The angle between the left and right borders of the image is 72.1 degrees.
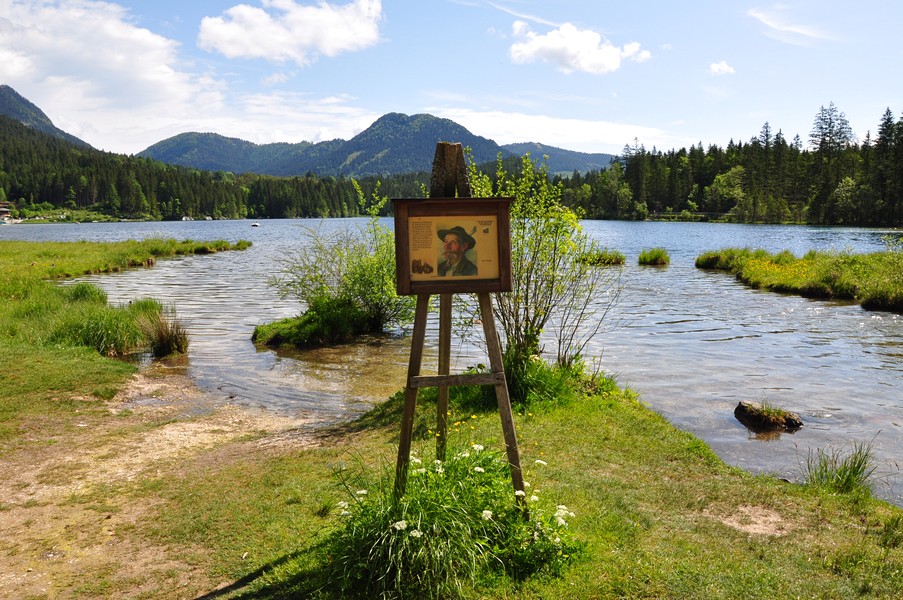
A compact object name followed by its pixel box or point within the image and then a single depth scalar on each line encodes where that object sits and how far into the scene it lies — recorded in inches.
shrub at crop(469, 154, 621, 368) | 430.0
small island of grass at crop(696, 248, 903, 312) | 1016.9
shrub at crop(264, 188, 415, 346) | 733.9
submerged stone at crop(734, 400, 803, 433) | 427.5
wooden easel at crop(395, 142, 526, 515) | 214.7
